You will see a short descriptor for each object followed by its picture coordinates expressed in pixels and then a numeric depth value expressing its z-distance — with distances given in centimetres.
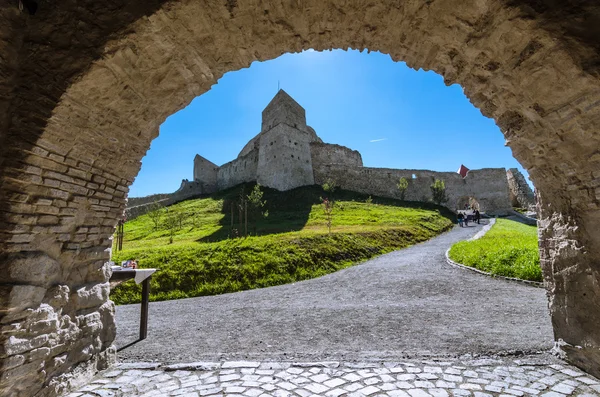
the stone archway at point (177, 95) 324
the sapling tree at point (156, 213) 2795
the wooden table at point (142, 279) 579
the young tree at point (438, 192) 4469
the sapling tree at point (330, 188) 3992
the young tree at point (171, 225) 2383
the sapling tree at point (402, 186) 4606
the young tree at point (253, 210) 2627
